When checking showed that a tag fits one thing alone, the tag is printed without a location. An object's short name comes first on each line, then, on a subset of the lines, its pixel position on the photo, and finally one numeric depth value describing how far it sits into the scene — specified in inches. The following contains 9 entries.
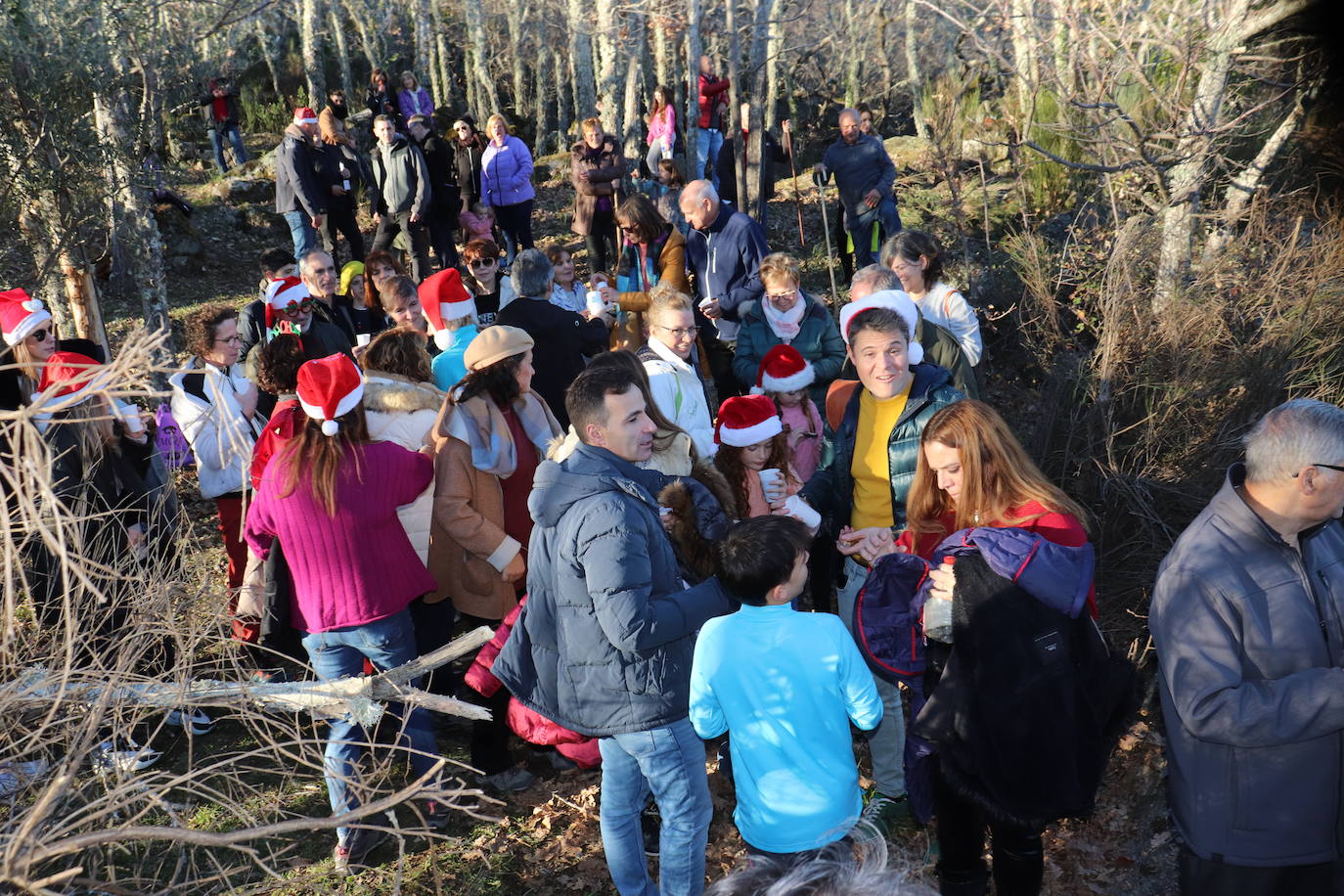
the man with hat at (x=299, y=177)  388.5
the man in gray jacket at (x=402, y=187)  406.6
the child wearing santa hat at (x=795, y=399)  189.3
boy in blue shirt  114.6
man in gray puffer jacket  120.6
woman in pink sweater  142.3
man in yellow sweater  160.1
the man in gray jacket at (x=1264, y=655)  101.7
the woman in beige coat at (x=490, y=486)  165.6
